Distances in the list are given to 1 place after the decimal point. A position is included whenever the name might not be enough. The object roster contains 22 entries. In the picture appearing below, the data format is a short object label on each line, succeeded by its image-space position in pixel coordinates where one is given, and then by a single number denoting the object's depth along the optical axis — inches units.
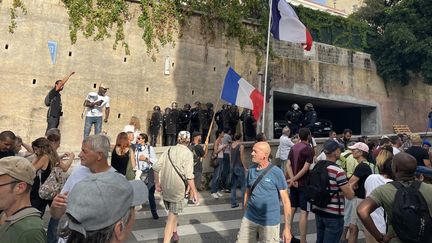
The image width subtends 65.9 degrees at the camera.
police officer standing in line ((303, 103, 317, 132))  491.9
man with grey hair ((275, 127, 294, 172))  335.0
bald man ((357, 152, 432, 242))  110.1
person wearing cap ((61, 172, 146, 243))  64.1
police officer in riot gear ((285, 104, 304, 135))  506.9
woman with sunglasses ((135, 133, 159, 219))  262.7
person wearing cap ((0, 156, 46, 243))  71.8
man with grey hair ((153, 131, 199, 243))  189.5
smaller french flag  374.3
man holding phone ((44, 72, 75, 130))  364.4
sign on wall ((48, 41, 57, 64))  509.4
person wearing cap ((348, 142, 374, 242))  179.0
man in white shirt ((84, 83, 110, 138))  391.2
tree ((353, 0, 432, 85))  792.3
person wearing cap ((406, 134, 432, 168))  206.5
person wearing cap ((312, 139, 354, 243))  160.6
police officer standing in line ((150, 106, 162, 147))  534.3
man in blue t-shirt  150.6
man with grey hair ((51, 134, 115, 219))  115.7
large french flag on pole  473.4
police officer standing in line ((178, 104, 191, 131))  526.6
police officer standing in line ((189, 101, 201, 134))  524.9
